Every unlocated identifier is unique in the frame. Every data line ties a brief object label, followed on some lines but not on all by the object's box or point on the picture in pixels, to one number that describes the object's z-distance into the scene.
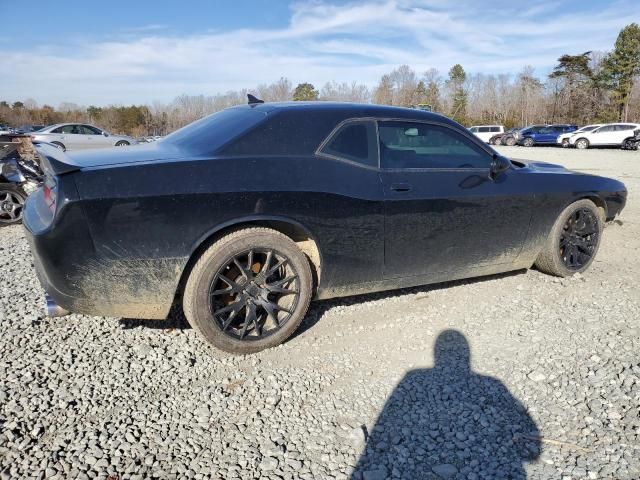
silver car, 17.89
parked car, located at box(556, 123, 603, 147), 28.81
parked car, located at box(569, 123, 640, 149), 26.00
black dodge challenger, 2.56
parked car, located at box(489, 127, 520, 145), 34.15
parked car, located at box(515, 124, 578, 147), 32.03
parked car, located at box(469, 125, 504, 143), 35.22
